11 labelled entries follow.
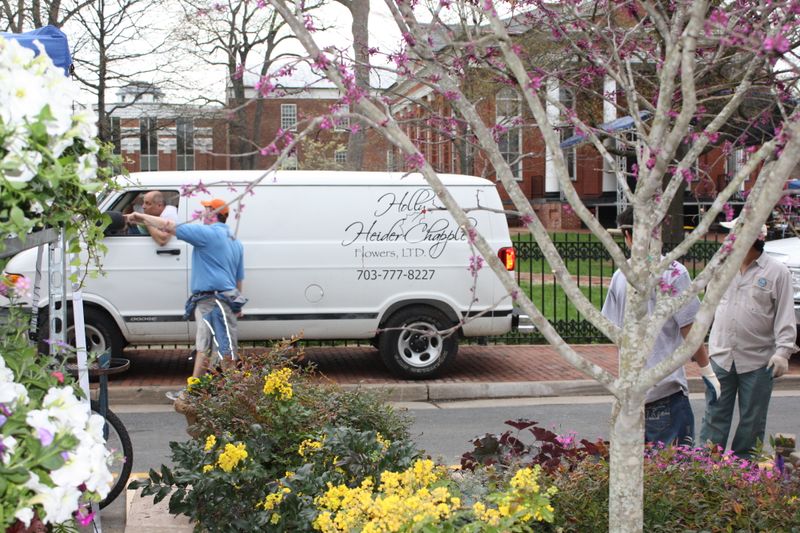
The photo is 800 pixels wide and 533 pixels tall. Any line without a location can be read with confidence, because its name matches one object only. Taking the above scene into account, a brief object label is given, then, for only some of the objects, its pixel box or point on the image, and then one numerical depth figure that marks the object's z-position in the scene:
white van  10.20
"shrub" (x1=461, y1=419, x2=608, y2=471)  4.53
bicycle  5.62
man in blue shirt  8.88
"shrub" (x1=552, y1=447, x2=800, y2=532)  3.74
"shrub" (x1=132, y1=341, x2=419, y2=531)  4.21
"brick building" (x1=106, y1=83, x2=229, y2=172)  31.02
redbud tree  3.11
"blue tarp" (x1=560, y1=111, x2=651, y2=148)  12.20
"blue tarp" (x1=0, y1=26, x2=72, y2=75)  3.87
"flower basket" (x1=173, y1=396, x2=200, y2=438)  5.53
